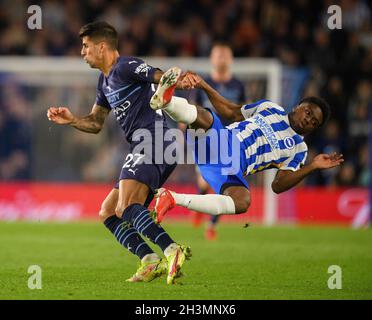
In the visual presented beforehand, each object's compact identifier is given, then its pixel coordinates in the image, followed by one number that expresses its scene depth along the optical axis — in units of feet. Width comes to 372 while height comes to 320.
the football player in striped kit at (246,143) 49.83
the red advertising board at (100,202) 107.34
